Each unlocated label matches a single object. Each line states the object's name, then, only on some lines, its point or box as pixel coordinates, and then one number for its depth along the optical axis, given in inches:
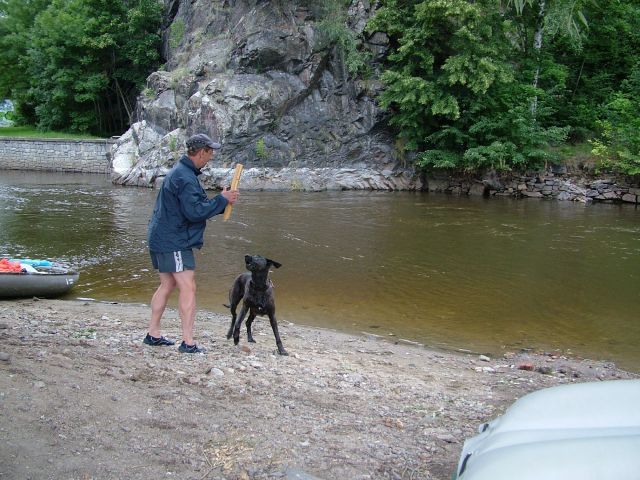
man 224.2
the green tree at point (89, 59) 1453.0
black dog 250.1
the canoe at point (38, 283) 365.4
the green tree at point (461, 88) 960.9
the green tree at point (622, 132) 880.3
